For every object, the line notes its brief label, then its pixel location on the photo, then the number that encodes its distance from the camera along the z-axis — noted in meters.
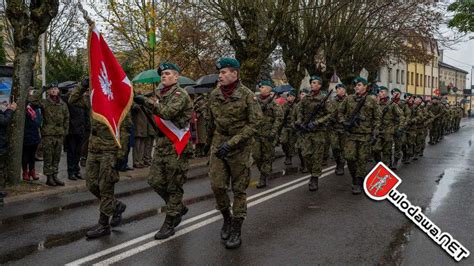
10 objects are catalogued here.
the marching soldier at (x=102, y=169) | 6.08
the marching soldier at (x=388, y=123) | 12.20
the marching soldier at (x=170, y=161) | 5.96
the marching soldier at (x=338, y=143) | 11.41
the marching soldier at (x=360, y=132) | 9.27
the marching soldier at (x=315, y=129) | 9.42
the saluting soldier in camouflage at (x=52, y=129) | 9.42
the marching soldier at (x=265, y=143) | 9.79
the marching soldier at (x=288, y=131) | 13.12
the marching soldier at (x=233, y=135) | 5.72
